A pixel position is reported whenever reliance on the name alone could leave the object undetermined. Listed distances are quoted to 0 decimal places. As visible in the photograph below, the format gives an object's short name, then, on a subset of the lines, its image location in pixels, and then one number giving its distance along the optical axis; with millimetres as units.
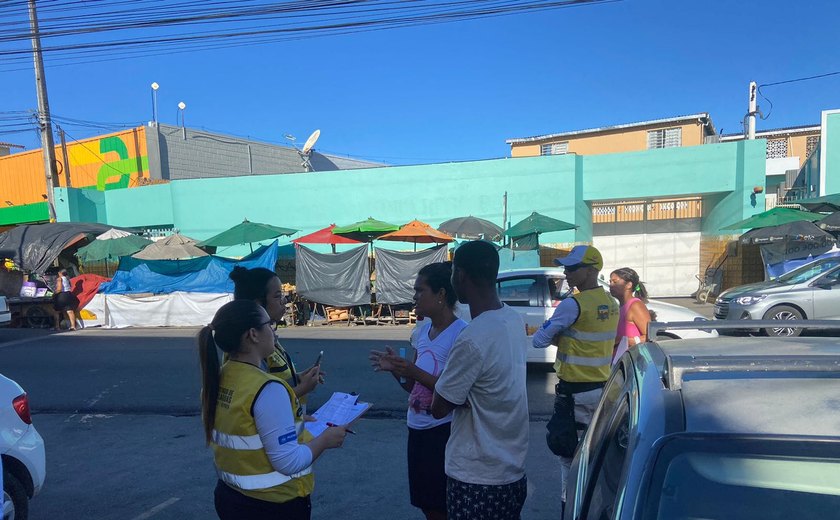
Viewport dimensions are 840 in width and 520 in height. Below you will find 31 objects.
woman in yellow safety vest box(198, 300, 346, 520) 2010
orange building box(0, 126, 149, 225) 23812
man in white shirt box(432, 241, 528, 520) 2154
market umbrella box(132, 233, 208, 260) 15648
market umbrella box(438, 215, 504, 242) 15172
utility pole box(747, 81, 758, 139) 18891
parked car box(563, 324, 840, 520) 1302
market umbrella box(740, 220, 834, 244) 13078
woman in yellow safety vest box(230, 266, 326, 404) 2818
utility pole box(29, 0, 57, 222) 18219
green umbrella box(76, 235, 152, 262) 15938
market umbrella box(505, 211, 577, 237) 14906
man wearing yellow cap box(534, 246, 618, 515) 3518
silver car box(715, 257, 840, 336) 10242
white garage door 17156
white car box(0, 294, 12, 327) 12406
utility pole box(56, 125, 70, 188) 23720
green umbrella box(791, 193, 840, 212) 14297
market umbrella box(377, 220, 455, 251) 14578
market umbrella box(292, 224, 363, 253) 15402
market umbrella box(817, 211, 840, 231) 13188
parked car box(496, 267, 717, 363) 7949
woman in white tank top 2662
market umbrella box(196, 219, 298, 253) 15523
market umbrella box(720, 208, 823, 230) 13750
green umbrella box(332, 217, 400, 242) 14930
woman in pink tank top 3998
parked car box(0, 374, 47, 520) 3438
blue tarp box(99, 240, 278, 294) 14879
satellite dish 24562
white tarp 14773
